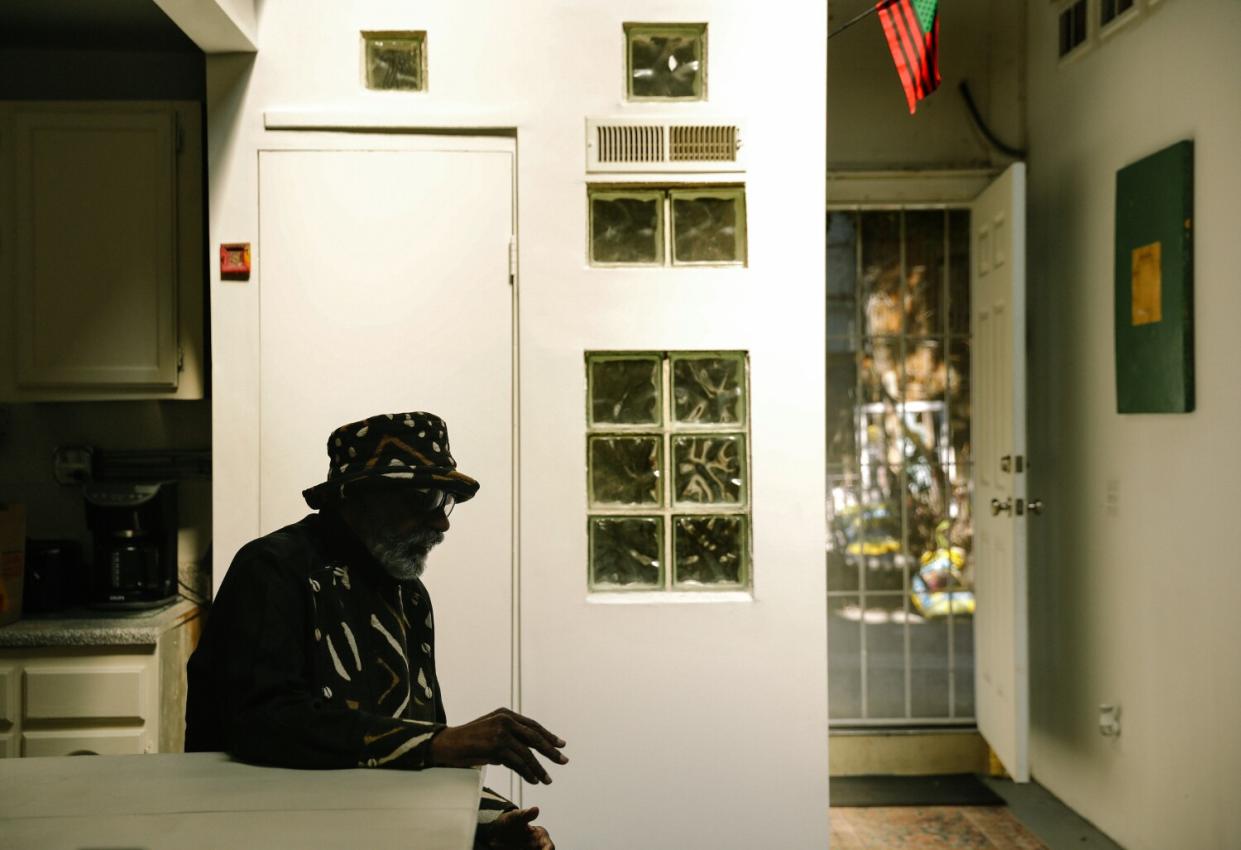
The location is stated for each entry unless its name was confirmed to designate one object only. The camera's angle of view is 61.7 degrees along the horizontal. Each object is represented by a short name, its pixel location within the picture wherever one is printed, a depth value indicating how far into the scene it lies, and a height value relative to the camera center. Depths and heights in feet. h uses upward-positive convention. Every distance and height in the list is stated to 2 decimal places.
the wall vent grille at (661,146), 9.54 +2.61
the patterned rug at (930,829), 11.47 -4.60
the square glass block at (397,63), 9.52 +3.37
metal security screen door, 14.43 -0.06
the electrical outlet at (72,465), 10.98 -0.38
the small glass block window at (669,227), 9.70 +1.89
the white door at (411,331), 9.50 +0.90
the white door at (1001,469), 12.07 -0.49
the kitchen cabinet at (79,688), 9.33 -2.34
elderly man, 5.39 -1.23
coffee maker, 9.97 -1.13
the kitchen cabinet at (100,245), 10.10 +1.79
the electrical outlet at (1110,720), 11.36 -3.20
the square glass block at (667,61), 9.62 +3.42
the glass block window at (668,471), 9.70 -0.39
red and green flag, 9.86 +3.69
